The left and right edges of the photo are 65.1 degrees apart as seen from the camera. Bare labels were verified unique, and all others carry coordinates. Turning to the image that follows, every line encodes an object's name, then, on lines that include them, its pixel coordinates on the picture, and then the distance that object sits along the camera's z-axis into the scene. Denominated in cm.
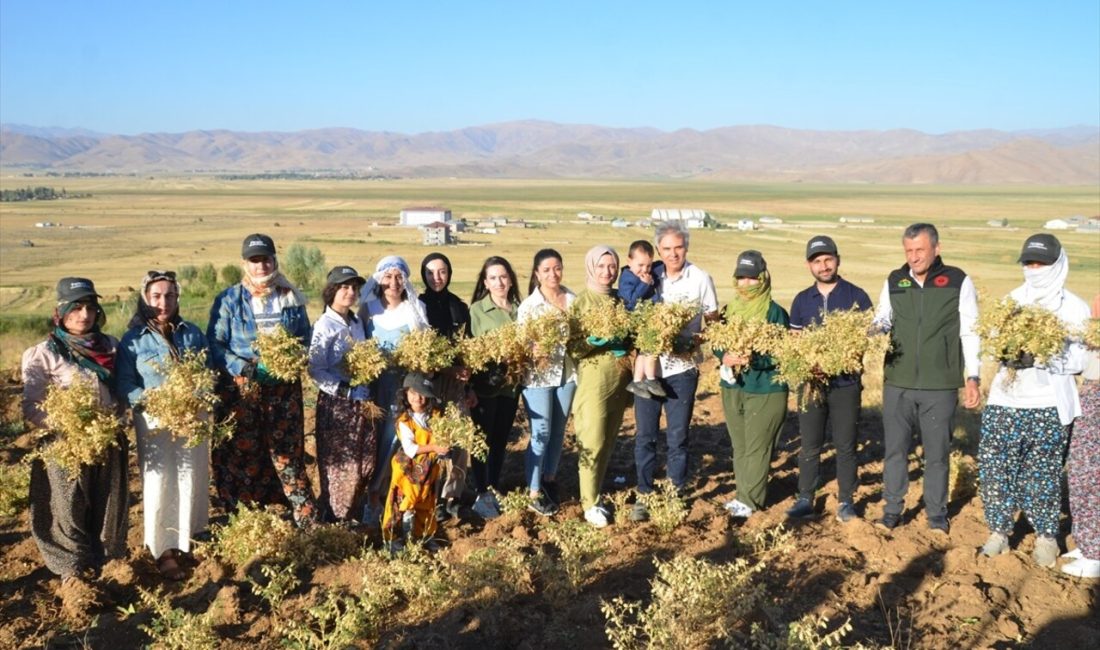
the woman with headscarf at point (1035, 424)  486
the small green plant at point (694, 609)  372
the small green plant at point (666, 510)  545
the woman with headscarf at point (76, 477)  458
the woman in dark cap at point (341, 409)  524
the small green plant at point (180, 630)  381
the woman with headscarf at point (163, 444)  473
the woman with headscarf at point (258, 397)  512
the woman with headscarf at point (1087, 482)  491
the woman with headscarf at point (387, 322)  546
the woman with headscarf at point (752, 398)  554
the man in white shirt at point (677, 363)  569
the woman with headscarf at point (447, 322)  579
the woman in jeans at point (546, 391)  560
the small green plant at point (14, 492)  591
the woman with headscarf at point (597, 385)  561
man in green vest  515
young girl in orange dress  513
